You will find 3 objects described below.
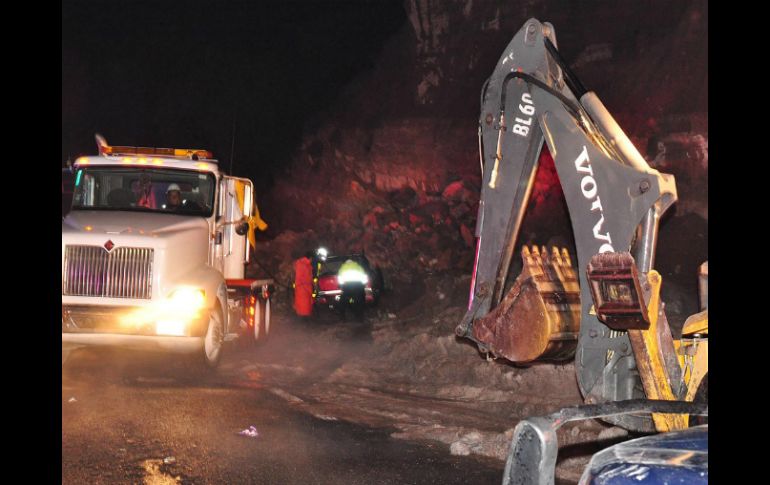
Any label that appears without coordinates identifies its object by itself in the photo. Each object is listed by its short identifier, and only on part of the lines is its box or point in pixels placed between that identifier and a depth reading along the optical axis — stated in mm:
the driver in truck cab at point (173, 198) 12727
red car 19859
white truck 11336
